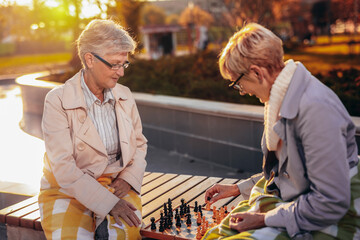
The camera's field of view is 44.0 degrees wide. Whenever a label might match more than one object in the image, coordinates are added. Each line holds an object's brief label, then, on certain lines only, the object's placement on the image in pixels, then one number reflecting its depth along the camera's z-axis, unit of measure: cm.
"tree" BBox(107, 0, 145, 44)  1955
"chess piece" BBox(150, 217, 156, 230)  332
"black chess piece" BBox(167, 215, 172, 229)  331
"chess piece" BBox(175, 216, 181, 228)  333
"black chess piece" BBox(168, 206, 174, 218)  344
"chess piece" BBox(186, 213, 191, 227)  335
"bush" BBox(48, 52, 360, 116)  710
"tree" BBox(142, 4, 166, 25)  8856
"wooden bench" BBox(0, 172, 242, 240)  358
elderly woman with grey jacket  214
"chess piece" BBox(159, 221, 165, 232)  327
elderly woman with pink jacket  318
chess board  320
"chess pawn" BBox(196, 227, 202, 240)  313
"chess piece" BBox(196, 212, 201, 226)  334
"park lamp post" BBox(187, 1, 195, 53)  3096
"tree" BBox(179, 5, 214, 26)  5152
